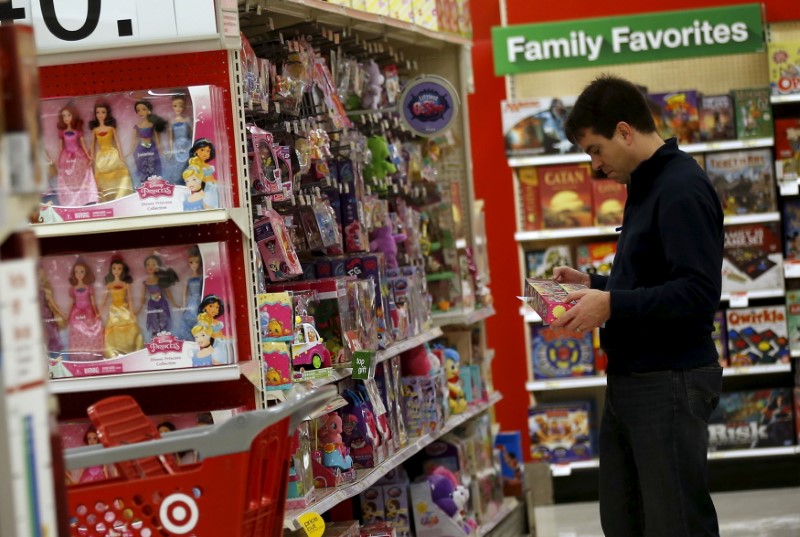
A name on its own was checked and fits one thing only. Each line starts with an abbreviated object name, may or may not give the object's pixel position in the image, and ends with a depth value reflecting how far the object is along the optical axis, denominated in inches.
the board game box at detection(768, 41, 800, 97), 543.2
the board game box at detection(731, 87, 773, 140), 552.4
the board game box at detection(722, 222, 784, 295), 557.0
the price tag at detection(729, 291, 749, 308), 554.3
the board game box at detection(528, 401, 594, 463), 562.6
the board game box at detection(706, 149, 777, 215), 557.3
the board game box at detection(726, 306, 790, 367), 557.6
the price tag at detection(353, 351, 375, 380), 311.7
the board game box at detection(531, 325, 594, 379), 561.0
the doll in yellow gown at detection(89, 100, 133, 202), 260.7
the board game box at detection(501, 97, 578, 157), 554.6
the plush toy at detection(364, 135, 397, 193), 387.5
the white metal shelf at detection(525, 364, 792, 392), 554.3
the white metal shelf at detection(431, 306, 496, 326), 441.7
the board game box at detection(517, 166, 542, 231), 563.2
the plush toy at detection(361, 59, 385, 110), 403.2
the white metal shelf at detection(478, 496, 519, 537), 428.5
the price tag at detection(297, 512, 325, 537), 268.4
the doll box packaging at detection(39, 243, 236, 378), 261.6
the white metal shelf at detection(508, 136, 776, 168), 549.6
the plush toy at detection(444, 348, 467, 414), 431.8
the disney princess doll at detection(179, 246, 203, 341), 262.7
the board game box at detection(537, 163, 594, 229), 558.9
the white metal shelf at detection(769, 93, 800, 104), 544.1
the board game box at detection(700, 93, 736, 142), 556.1
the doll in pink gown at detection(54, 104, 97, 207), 261.1
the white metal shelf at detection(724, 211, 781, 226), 553.0
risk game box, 559.2
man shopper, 252.5
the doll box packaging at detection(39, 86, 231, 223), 257.9
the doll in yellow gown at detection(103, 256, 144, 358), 265.0
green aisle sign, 550.0
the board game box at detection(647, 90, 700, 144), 555.2
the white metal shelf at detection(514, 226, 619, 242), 556.1
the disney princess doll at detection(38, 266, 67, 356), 267.6
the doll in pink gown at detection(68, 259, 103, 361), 265.9
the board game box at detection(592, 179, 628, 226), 554.9
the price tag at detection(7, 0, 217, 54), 253.8
